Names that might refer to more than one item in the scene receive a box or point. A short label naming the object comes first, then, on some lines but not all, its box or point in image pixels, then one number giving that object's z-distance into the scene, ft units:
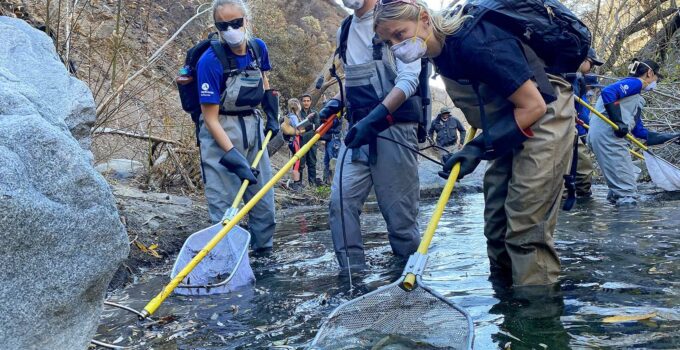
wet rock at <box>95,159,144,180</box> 28.94
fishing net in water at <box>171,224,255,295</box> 14.15
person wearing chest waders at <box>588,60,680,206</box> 26.55
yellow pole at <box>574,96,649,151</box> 25.54
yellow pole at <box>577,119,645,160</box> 30.41
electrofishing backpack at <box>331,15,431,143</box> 14.84
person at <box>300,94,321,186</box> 45.85
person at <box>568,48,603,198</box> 27.92
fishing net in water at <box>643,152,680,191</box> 28.17
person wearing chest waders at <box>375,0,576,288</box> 10.60
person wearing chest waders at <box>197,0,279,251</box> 16.14
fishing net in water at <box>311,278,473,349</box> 9.29
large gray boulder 7.86
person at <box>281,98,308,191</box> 38.57
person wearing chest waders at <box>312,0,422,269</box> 14.33
